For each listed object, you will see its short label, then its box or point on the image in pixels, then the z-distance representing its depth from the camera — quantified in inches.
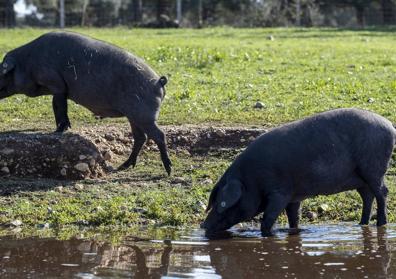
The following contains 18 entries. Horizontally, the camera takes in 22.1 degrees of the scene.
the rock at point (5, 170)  446.6
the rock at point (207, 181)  446.9
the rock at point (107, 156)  475.2
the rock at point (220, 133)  502.0
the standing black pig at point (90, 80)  463.8
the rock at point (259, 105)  571.8
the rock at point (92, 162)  453.9
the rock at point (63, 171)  449.4
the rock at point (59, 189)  429.7
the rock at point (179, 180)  448.5
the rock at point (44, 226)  396.2
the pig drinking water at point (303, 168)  382.0
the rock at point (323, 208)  422.0
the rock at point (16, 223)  395.5
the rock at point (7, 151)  449.1
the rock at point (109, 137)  492.7
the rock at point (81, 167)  450.6
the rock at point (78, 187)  434.3
